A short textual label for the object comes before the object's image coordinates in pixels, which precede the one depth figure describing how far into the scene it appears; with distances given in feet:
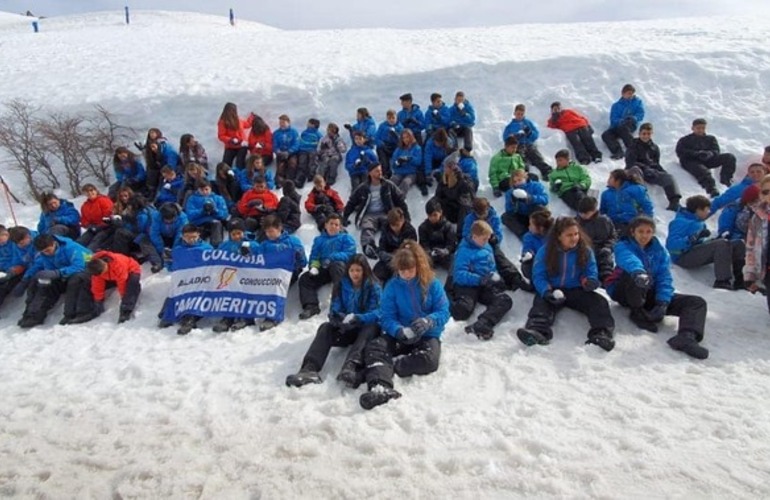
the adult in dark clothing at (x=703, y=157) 32.83
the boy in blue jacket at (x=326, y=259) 24.77
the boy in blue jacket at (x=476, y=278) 22.15
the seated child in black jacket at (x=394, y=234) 26.78
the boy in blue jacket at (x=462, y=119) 38.17
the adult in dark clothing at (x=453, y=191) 29.76
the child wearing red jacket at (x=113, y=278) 25.59
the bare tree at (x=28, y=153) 43.29
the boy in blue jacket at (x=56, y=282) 25.50
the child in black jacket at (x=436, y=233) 27.17
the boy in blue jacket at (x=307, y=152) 38.01
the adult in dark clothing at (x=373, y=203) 30.48
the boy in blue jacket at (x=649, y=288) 18.63
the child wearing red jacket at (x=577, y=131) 36.50
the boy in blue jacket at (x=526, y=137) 35.70
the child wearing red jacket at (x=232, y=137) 40.01
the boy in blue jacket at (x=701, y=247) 23.43
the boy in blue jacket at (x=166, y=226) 29.63
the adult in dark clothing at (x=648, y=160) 31.60
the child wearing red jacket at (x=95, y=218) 30.71
